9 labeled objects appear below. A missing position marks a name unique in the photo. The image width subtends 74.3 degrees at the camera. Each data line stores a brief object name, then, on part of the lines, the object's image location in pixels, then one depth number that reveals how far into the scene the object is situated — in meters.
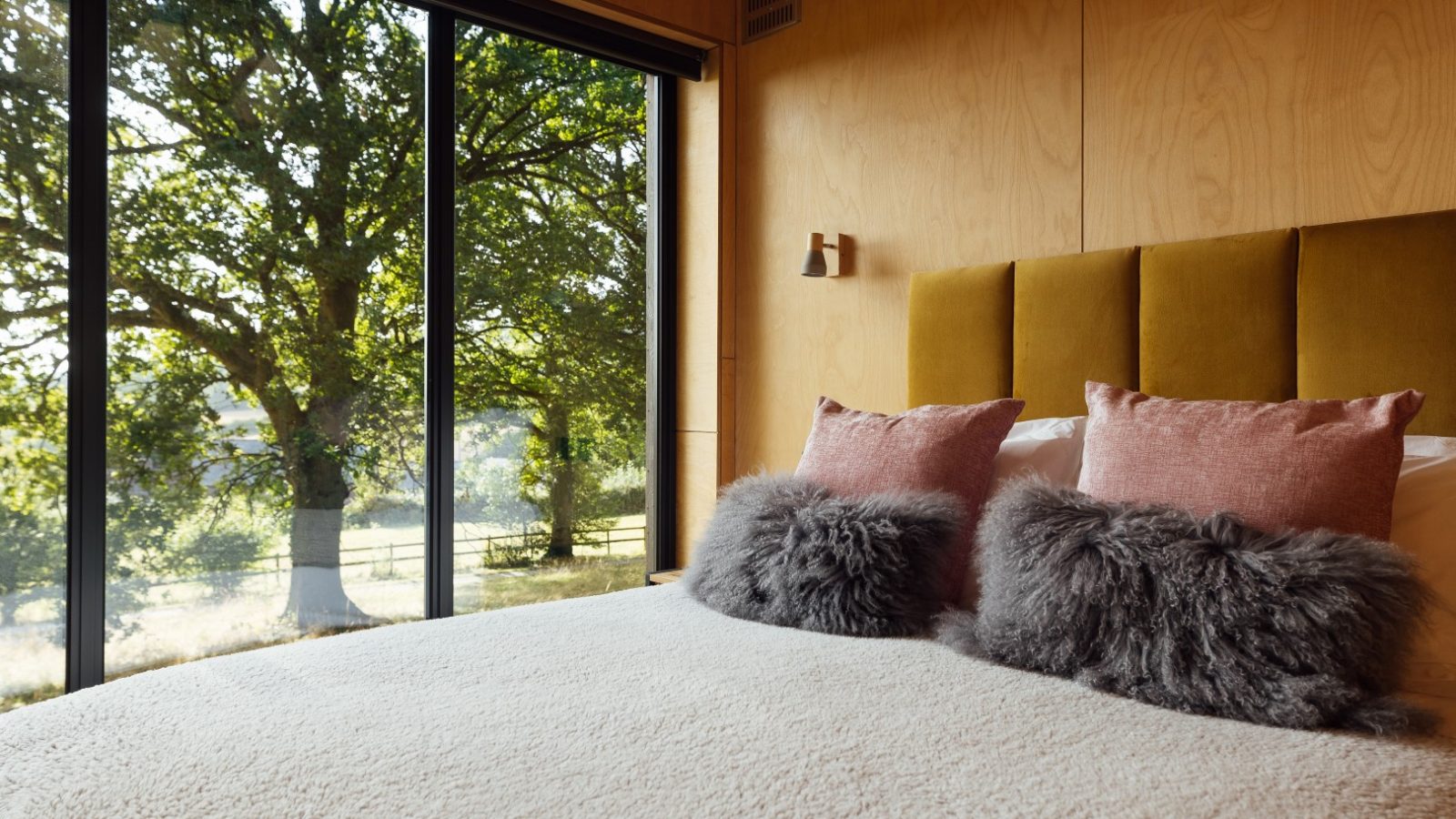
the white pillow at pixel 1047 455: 1.95
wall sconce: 2.91
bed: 0.95
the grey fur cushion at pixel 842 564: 1.70
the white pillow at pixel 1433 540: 1.43
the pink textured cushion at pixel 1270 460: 1.42
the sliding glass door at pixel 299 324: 2.23
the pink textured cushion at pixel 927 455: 1.90
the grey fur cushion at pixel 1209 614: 1.22
